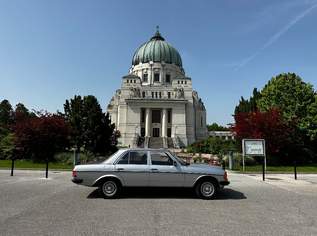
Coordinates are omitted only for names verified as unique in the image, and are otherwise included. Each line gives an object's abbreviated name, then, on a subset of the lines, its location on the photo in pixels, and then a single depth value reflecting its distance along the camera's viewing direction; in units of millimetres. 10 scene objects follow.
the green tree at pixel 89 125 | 36938
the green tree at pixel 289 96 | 37844
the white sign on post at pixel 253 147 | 20234
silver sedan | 9680
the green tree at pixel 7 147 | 32625
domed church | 68250
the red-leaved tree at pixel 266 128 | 30812
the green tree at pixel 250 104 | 51094
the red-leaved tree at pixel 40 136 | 30250
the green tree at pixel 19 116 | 33500
